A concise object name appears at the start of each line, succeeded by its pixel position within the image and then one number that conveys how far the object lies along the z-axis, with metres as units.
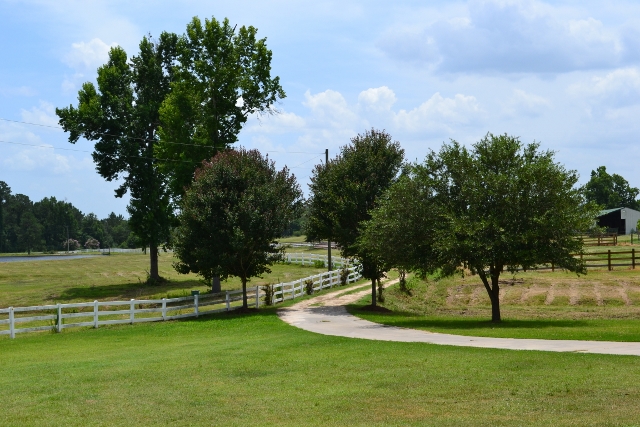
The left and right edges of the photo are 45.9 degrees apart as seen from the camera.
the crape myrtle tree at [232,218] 34.72
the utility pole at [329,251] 53.22
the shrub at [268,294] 38.91
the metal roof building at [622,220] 103.44
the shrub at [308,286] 43.97
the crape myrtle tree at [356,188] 36.31
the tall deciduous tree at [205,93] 45.28
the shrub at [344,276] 50.50
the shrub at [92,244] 193.50
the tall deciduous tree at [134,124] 53.88
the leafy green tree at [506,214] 28.78
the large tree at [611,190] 151.52
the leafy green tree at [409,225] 30.91
